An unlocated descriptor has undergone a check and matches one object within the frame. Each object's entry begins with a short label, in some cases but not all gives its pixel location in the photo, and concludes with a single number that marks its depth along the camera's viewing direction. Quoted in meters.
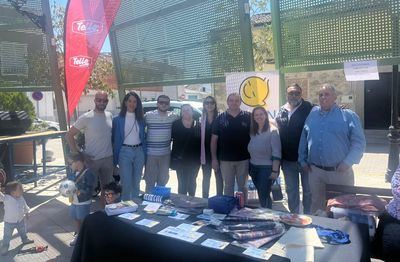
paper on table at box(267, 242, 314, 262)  2.15
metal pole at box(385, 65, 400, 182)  7.25
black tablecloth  2.31
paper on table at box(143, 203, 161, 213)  3.16
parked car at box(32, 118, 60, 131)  11.24
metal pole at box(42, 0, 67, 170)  6.65
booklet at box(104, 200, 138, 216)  3.06
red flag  5.66
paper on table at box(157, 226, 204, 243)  2.54
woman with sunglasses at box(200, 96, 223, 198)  4.95
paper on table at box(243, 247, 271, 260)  2.23
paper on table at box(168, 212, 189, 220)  2.96
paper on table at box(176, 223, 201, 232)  2.71
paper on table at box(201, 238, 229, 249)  2.39
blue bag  3.03
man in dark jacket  4.27
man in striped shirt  4.85
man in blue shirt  3.77
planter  8.78
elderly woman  4.88
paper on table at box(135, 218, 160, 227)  2.82
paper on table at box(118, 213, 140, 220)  2.98
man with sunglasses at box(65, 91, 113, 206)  4.81
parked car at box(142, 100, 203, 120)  11.98
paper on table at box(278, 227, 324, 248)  2.33
